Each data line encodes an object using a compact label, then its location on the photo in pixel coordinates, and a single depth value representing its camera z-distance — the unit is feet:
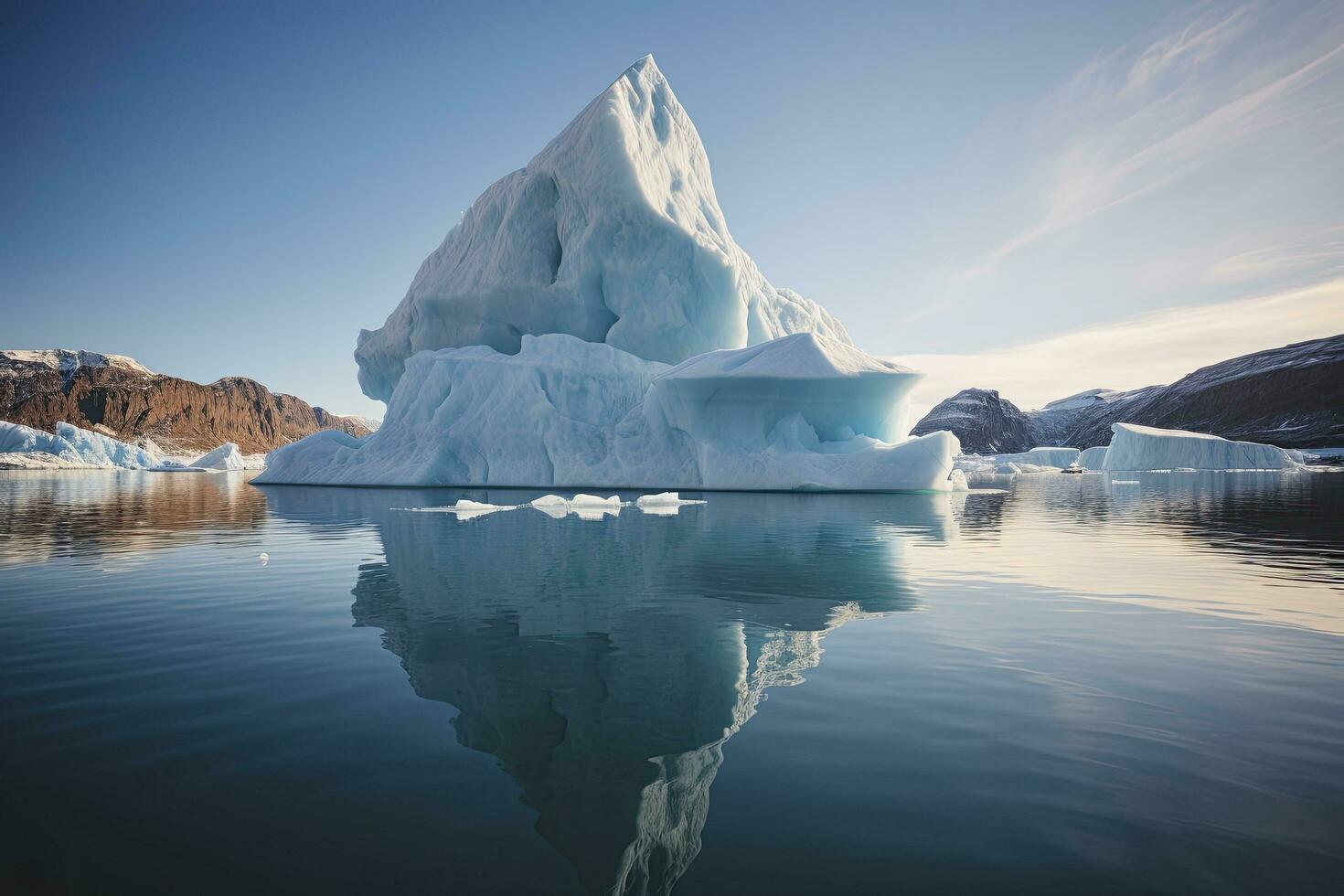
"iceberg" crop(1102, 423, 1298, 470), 158.10
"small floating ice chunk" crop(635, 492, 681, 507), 52.17
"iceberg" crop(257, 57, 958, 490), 69.51
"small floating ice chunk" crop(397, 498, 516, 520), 45.80
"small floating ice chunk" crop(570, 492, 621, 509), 51.49
